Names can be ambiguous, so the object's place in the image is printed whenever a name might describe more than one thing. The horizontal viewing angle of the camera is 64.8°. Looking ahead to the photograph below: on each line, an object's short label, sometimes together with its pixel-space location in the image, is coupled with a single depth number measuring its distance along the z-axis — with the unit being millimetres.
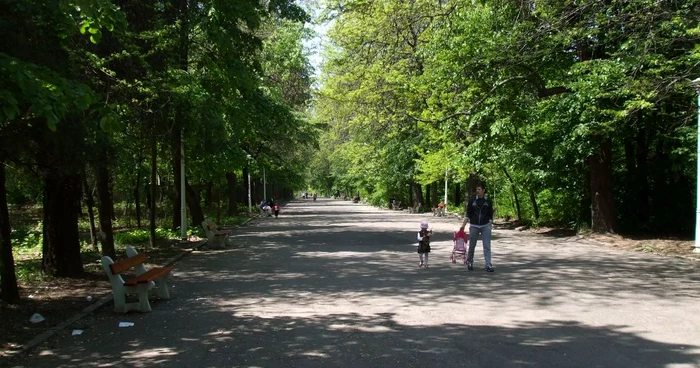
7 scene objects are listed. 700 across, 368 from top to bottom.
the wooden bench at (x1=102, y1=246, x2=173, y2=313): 7488
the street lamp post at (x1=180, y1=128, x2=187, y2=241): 17703
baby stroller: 12159
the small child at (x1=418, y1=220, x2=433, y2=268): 11484
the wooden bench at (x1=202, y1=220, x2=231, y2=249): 16375
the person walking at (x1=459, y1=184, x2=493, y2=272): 10898
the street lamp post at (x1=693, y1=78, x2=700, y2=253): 13375
